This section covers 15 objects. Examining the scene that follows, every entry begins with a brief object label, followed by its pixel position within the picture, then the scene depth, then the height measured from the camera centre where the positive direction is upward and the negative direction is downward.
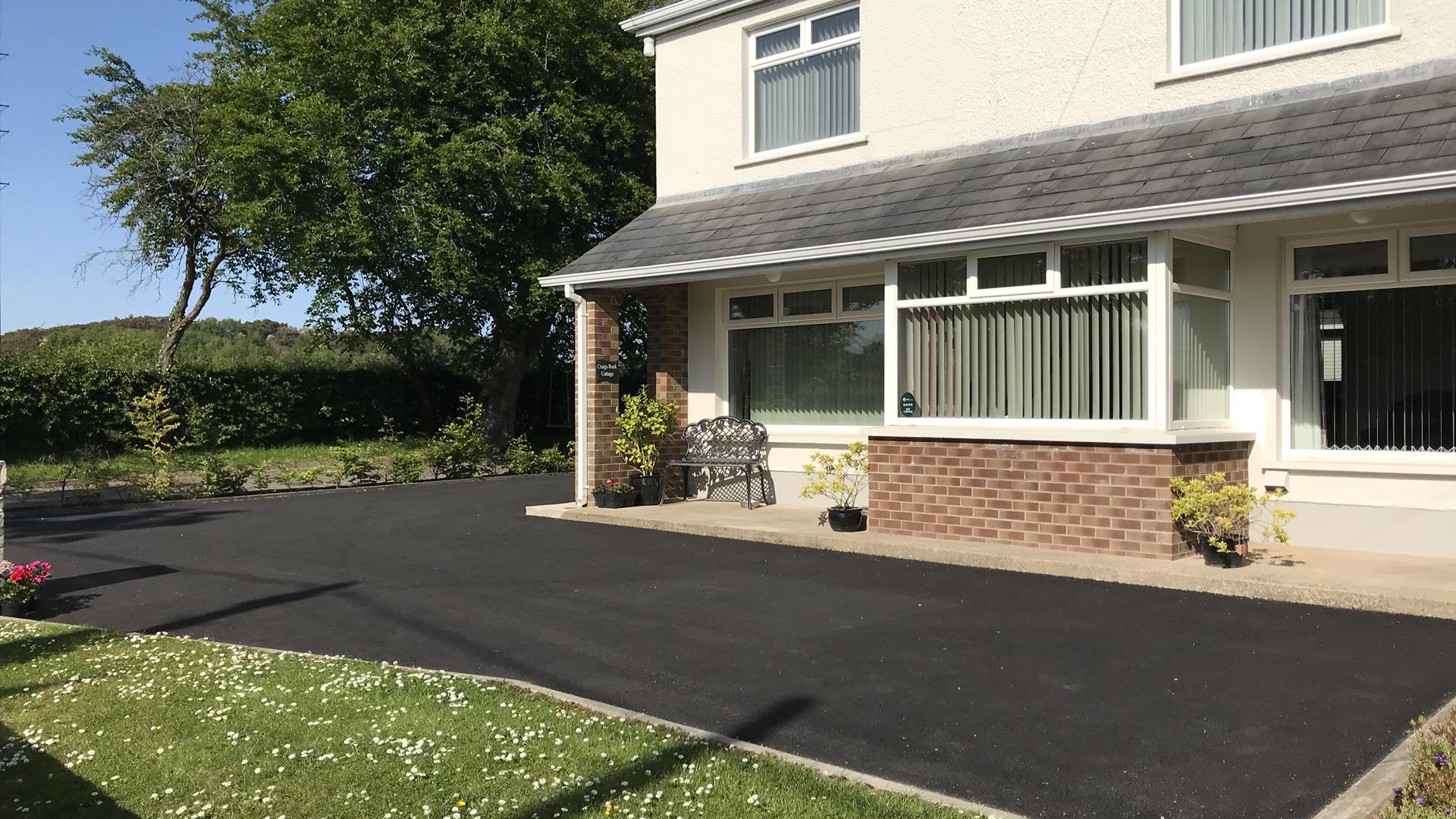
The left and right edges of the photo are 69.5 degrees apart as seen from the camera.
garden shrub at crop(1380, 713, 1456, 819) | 3.67 -1.41
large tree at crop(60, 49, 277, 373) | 25.88 +6.14
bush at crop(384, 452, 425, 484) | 18.56 -1.02
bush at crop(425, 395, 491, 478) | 19.38 -0.78
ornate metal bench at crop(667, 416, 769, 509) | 12.91 -0.48
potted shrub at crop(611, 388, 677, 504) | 13.23 -0.38
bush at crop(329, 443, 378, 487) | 17.88 -0.94
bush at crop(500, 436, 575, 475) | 20.67 -1.00
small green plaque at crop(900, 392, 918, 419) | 10.38 +0.00
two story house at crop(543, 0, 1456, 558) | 8.41 +1.32
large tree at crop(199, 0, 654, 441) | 20.58 +5.42
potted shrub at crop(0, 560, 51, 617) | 7.80 -1.29
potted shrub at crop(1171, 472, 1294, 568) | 8.13 -0.89
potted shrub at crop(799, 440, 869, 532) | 10.50 -0.83
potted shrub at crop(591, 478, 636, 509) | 13.05 -1.07
